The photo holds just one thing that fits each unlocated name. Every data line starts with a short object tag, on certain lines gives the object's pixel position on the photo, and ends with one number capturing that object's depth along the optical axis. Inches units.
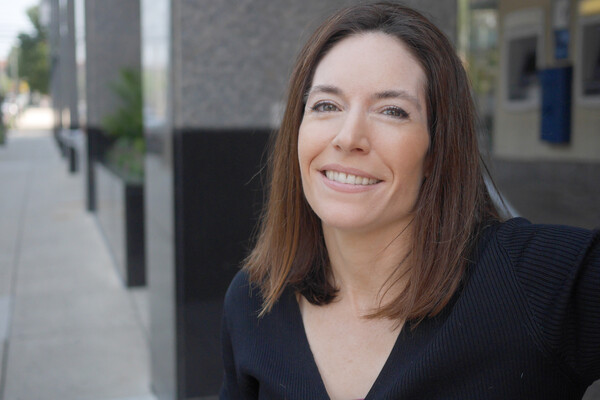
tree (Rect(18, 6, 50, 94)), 1675.7
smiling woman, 54.4
